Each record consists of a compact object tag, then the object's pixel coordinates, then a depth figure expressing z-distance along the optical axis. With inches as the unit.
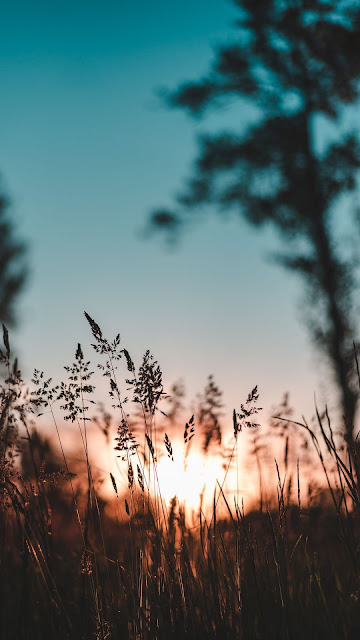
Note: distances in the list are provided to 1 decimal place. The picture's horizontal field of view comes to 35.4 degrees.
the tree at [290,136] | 340.8
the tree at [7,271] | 490.9
